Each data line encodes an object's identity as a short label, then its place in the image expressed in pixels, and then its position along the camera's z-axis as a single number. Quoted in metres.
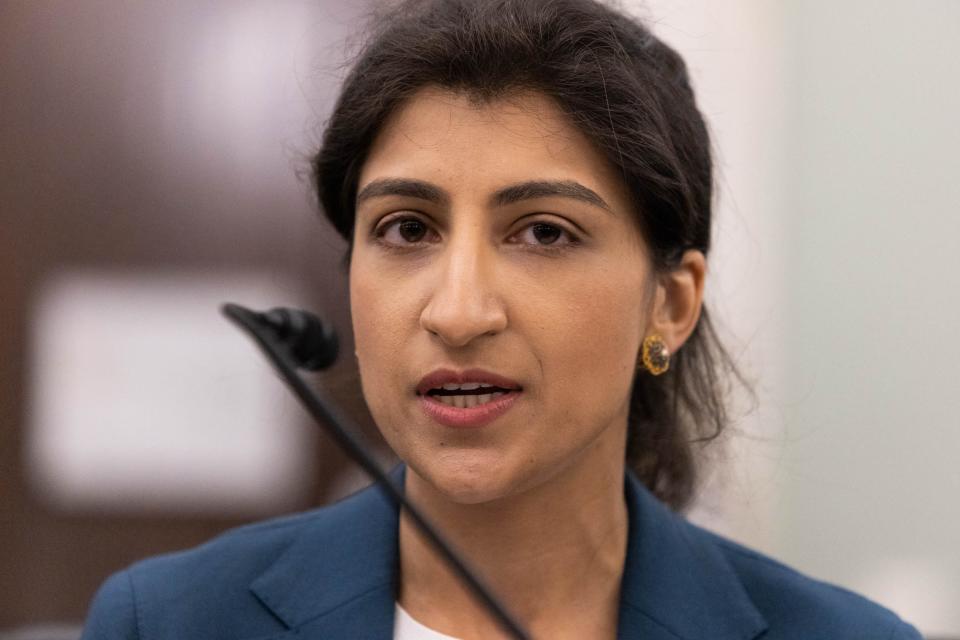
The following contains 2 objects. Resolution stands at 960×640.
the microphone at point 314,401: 2.11
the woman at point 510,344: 2.24
